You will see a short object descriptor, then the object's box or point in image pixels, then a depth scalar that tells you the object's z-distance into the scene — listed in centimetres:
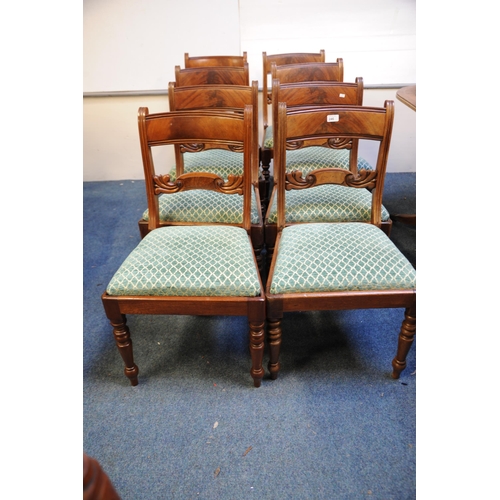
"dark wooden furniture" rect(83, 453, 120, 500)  47
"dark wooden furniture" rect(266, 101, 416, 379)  119
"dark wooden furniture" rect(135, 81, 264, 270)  176
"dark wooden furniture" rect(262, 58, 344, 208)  211
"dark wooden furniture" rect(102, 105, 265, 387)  119
